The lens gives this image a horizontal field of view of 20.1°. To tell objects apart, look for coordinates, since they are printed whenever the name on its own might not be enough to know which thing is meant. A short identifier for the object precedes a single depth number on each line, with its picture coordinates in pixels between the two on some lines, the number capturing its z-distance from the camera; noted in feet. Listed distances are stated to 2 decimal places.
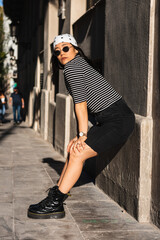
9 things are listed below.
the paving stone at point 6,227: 12.96
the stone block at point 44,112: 44.52
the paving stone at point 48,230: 12.91
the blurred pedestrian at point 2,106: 68.18
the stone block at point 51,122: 38.86
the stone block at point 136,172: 14.29
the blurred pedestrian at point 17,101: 67.26
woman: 13.82
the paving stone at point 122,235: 12.96
